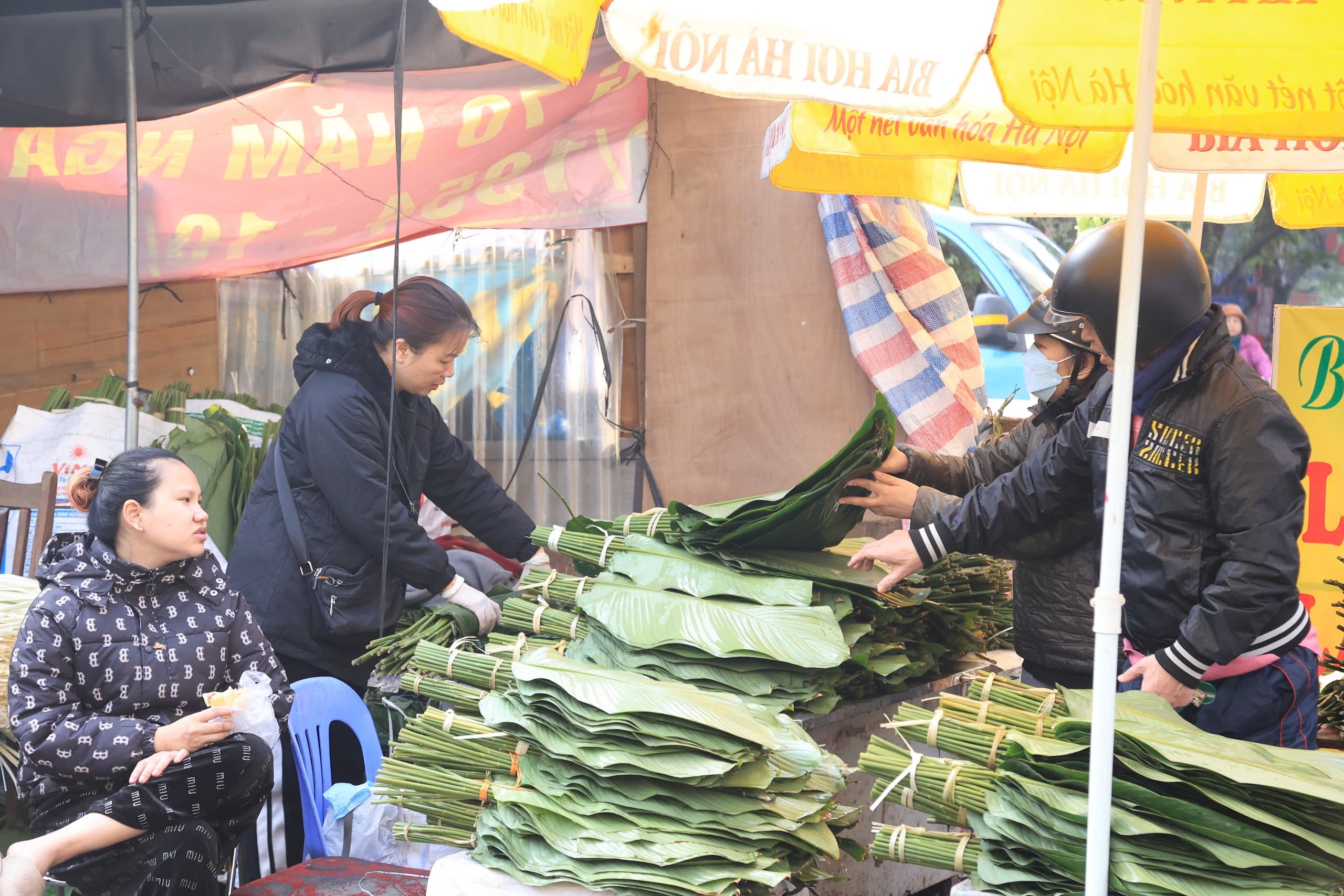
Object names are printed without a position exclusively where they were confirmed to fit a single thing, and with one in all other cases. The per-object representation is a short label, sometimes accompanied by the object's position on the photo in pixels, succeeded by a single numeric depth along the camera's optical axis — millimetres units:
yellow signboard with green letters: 5062
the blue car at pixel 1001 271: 7914
